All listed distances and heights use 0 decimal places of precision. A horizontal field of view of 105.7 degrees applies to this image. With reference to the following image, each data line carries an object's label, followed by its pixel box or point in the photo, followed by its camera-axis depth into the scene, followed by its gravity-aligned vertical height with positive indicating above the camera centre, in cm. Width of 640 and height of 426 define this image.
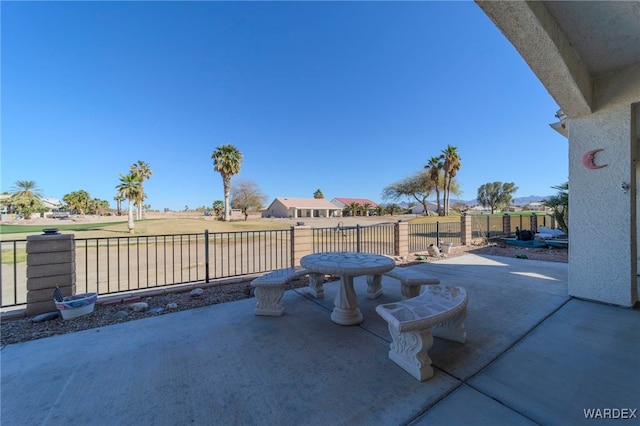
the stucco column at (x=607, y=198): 322 +19
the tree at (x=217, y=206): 4532 +141
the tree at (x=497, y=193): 4931 +395
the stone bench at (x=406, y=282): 328 -96
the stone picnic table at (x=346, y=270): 274 -66
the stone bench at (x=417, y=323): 189 -86
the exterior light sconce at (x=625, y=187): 320 +32
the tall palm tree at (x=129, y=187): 2105 +235
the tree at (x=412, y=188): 3312 +358
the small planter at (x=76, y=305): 311 -120
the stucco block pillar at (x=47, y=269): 320 -74
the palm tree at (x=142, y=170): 2789 +514
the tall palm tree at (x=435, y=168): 2646 +497
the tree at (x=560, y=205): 1070 +31
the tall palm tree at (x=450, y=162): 2406 +503
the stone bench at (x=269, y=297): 316 -111
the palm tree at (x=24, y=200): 3738 +225
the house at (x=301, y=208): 4347 +91
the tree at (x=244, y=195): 3838 +293
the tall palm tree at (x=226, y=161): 2689 +580
